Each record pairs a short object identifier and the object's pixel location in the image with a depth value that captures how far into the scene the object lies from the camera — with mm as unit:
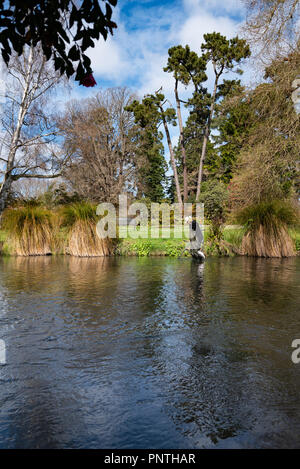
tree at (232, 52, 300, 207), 12195
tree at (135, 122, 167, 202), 33844
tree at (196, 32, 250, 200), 27875
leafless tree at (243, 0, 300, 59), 10477
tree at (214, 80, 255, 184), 31859
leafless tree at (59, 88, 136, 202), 29062
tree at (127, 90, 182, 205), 28750
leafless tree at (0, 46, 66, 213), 14742
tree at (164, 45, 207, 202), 28156
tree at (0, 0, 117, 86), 2217
